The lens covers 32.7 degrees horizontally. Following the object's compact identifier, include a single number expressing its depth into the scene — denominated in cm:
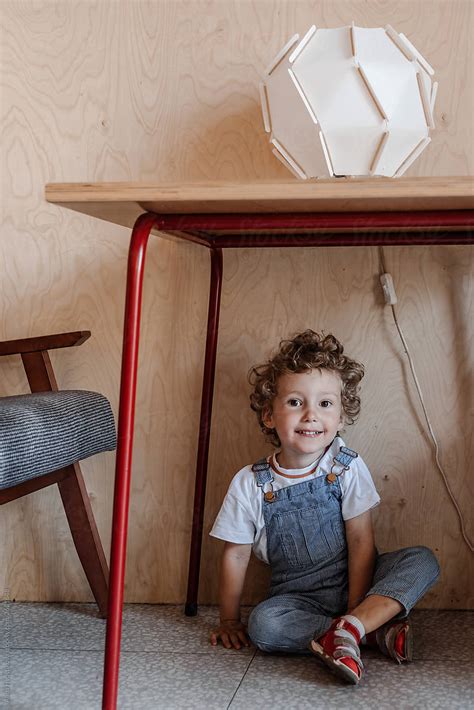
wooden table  93
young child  134
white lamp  121
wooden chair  109
